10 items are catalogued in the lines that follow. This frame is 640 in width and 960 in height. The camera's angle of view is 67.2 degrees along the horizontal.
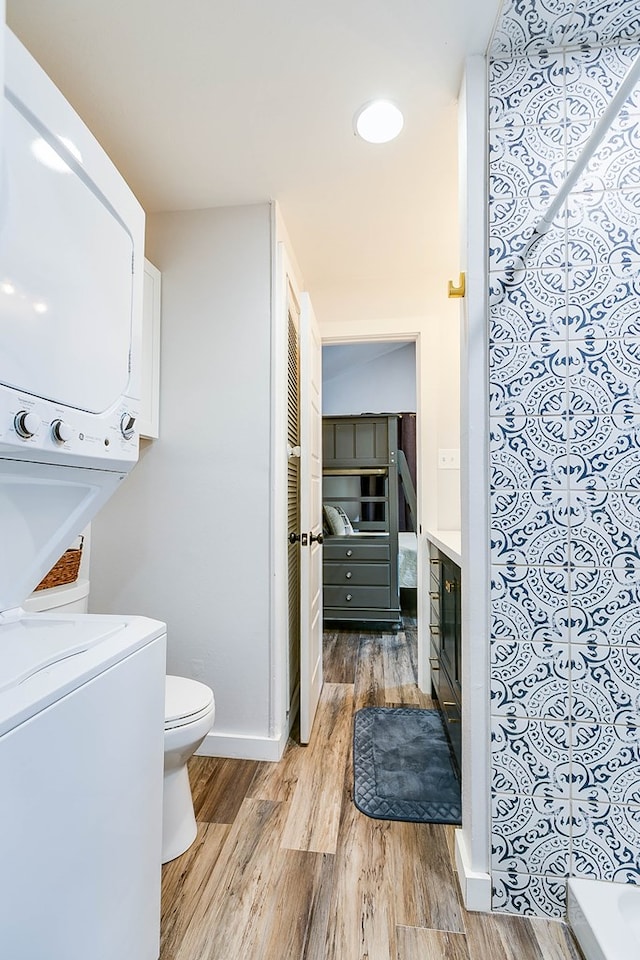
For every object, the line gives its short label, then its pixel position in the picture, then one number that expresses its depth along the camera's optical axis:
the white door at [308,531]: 2.08
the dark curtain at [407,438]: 5.35
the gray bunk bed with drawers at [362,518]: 3.95
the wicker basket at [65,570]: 1.65
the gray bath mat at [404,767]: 1.67
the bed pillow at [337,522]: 4.10
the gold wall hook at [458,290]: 1.37
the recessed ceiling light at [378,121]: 1.55
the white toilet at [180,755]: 1.38
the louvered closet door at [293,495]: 2.33
